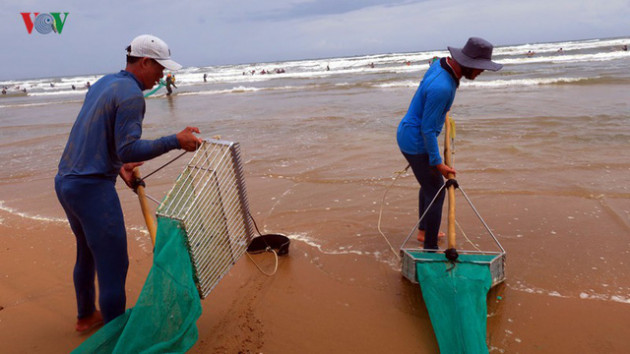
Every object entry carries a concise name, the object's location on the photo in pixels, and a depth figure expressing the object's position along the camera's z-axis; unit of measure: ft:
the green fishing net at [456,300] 8.07
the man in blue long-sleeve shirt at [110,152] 7.27
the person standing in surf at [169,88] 81.43
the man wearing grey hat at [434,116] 10.28
